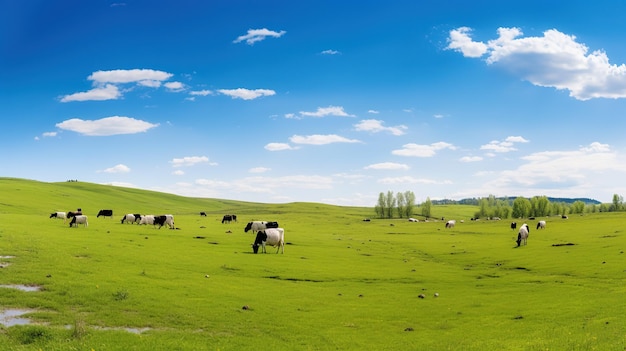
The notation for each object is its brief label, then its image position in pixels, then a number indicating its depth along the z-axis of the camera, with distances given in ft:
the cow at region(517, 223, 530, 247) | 203.92
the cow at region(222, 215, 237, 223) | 336.90
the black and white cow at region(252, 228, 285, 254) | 160.56
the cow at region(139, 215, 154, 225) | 251.60
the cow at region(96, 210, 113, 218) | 313.73
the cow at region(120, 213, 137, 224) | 255.60
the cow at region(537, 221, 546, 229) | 299.46
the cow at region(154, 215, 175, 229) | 242.17
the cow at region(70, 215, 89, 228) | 201.56
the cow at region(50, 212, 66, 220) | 252.62
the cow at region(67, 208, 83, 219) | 250.14
